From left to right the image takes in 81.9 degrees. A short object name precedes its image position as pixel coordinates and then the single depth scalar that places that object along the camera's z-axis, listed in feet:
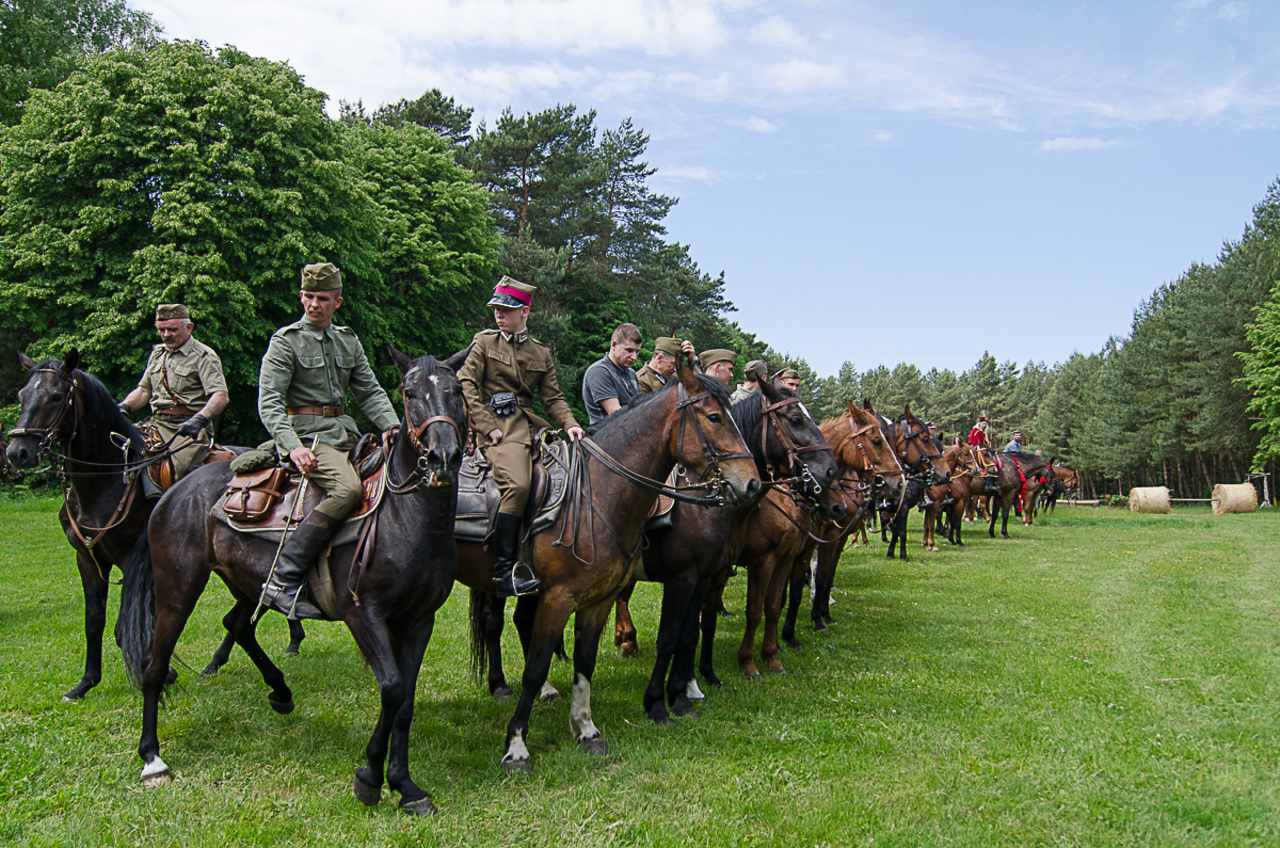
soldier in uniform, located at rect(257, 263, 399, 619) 15.28
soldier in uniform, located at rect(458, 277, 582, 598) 18.24
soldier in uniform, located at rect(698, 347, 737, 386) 28.45
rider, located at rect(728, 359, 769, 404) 28.63
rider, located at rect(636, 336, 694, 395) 27.17
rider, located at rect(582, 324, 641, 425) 23.56
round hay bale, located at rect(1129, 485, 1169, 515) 117.60
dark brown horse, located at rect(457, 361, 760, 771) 17.33
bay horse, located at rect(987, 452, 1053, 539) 80.59
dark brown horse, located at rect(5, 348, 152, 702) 20.18
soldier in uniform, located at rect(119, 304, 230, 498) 22.53
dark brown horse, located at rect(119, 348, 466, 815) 14.19
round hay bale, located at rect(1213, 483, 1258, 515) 118.01
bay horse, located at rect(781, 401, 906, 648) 30.71
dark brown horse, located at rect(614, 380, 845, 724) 20.72
